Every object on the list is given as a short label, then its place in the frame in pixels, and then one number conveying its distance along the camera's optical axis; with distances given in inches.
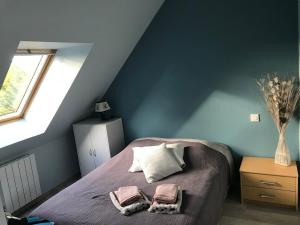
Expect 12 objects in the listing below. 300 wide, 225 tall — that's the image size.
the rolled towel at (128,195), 91.7
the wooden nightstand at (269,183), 110.0
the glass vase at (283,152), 116.6
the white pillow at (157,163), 112.1
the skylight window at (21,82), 123.9
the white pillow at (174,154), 119.5
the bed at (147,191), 86.4
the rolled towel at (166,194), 89.5
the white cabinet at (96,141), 149.0
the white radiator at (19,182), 123.6
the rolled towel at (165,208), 86.8
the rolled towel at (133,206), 88.3
